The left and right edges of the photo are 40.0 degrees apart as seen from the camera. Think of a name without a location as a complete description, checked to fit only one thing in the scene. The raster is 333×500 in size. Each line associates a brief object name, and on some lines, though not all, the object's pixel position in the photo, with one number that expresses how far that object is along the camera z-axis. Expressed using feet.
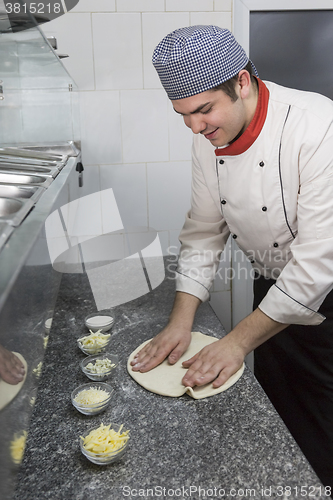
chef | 3.82
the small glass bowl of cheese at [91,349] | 4.04
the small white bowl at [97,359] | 3.62
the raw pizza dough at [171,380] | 3.55
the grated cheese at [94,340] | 4.05
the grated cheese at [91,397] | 3.22
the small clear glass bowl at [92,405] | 3.16
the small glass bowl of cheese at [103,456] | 2.69
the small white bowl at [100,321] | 4.54
